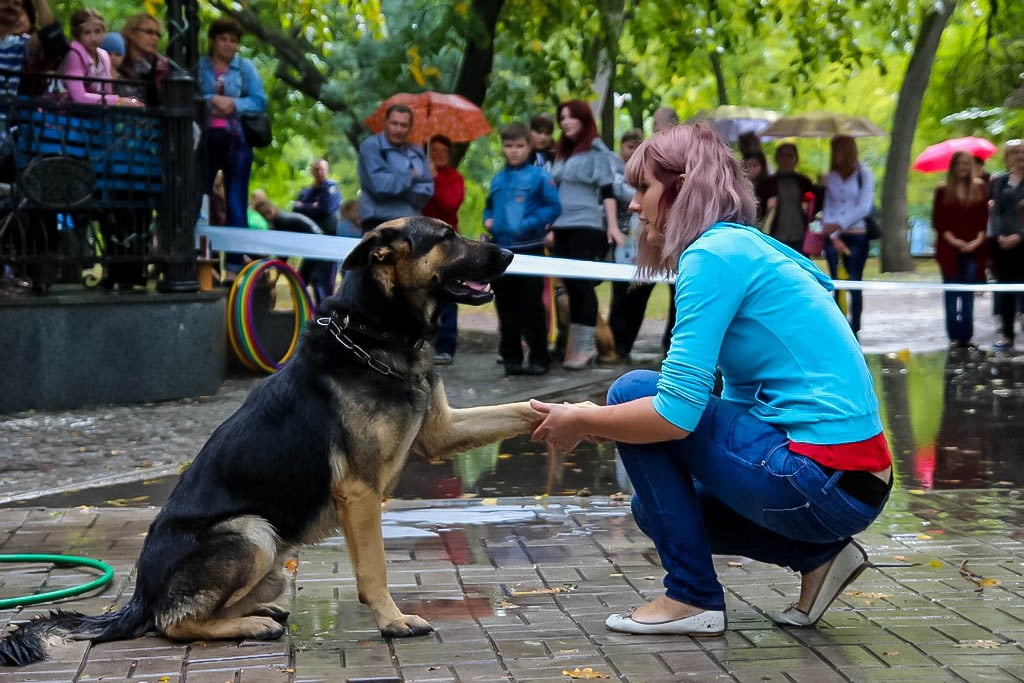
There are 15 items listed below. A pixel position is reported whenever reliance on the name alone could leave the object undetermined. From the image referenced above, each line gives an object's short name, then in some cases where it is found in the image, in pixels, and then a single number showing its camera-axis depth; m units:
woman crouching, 4.14
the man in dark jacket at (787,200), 14.45
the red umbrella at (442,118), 15.43
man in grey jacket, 11.78
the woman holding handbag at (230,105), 12.23
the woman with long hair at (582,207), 12.36
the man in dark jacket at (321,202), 18.67
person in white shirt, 14.80
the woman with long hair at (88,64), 10.38
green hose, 4.96
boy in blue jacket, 12.04
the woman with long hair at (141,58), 11.07
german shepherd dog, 4.38
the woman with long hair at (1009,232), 14.53
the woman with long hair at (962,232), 14.93
